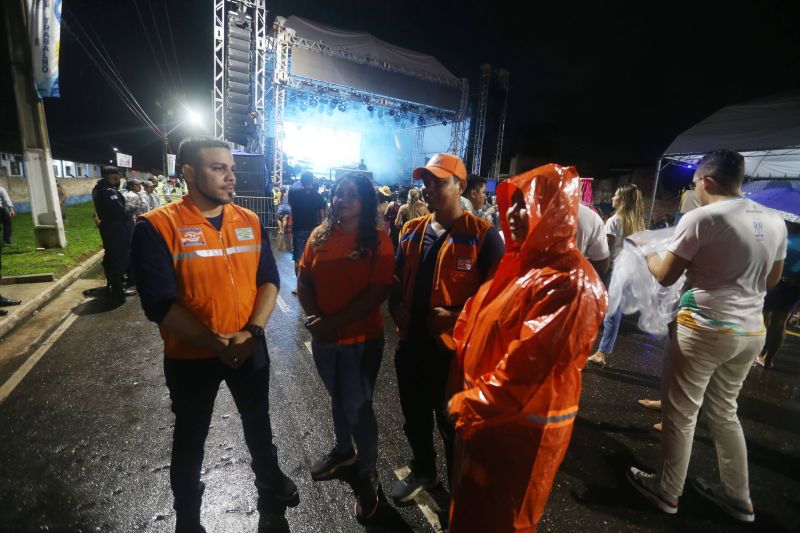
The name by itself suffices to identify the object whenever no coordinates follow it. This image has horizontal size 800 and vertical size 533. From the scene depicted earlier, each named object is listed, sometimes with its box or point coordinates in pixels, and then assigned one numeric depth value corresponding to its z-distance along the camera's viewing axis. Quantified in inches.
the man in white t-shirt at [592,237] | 125.8
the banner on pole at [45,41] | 322.7
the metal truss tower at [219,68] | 484.7
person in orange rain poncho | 51.6
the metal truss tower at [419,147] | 986.1
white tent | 338.6
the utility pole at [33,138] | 334.0
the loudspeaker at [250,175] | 522.9
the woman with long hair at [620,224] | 173.3
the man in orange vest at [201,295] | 69.9
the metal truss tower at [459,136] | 805.7
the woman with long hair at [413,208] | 272.5
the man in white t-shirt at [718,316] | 84.9
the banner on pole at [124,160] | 771.7
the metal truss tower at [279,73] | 565.6
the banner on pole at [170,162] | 996.6
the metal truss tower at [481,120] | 761.6
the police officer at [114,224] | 235.6
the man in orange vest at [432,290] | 84.1
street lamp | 1885.5
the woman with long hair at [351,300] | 89.0
